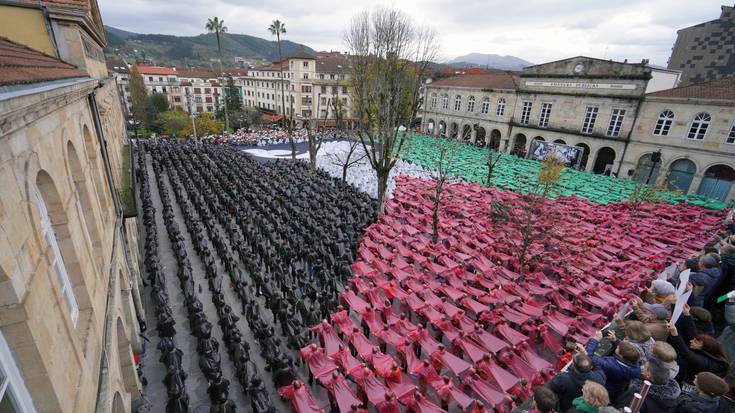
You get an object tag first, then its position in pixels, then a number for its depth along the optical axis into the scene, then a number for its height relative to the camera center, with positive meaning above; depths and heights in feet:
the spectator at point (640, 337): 17.30 -11.81
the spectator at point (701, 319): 19.07 -11.74
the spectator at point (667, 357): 14.06 -10.28
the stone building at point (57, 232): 9.50 -6.34
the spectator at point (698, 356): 16.52 -12.10
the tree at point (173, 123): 146.51 -19.95
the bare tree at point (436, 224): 49.24 -18.90
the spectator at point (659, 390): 14.05 -11.68
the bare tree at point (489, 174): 81.56 -18.98
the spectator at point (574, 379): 16.03 -13.33
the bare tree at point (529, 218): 42.55 -19.50
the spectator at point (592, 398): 13.42 -11.58
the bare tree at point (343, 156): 99.82 -21.66
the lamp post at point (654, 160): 88.38 -15.05
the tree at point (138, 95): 152.87 -9.30
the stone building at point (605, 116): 81.76 -5.14
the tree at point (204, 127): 142.31 -20.46
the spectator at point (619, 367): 16.16 -12.51
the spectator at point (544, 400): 15.12 -13.22
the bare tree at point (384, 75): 55.47 +2.08
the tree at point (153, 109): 157.38 -16.05
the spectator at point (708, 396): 12.64 -10.74
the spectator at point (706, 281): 23.57 -12.04
